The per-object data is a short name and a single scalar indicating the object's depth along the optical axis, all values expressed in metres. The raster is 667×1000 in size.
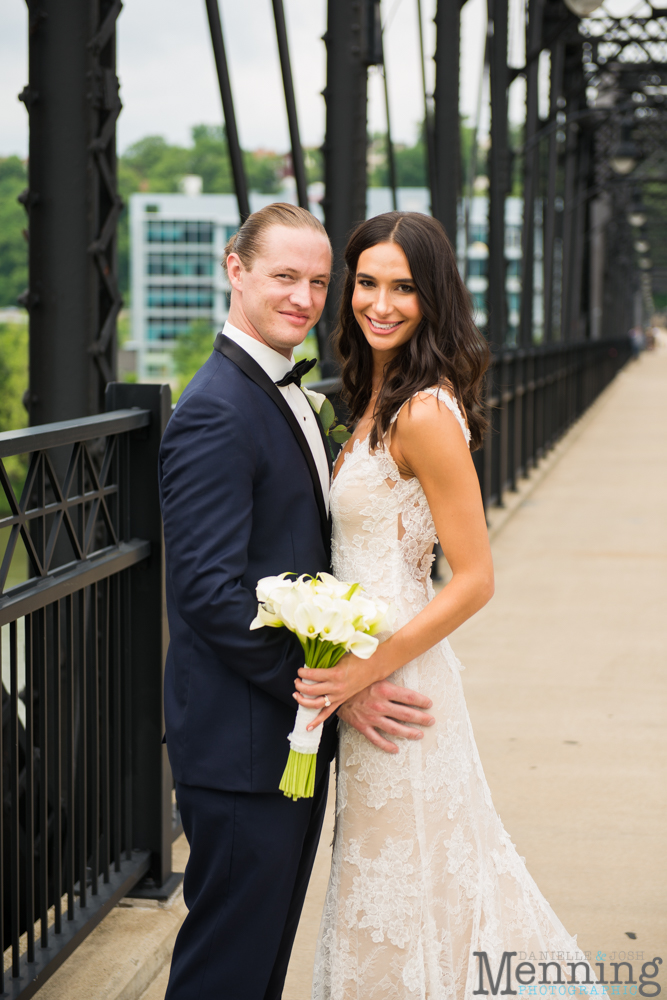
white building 126.94
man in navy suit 1.96
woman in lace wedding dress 2.17
